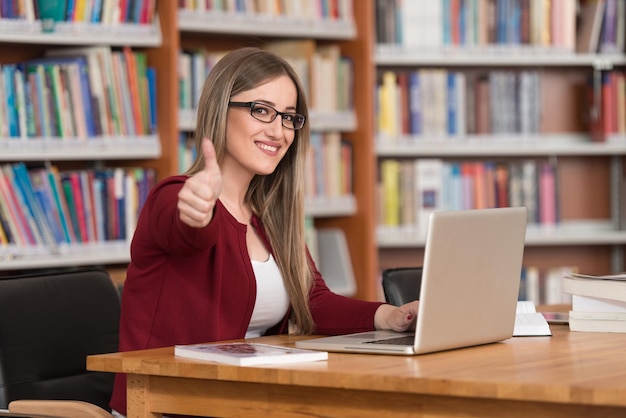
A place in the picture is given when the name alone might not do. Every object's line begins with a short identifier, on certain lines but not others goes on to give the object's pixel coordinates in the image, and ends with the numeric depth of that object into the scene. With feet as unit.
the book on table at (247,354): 7.78
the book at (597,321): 10.02
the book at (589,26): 20.93
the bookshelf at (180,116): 16.55
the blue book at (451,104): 20.74
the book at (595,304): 10.05
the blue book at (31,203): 16.14
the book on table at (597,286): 9.86
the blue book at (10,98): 16.08
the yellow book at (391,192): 20.60
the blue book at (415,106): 20.60
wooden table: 6.77
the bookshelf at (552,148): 20.67
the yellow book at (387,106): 20.51
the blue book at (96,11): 16.91
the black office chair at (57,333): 9.97
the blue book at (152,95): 17.57
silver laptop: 7.96
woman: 9.58
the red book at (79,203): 16.73
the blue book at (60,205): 16.47
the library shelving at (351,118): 19.74
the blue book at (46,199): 16.36
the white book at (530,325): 9.78
